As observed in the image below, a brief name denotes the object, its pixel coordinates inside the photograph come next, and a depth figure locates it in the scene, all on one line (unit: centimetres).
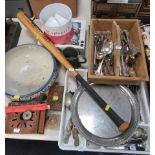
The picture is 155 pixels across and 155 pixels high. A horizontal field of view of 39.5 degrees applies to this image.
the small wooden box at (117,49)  70
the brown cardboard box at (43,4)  92
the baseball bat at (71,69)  69
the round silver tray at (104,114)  67
